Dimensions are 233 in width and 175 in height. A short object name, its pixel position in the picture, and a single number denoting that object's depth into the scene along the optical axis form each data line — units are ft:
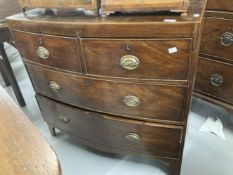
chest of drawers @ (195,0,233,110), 3.61
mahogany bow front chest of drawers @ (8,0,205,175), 2.44
